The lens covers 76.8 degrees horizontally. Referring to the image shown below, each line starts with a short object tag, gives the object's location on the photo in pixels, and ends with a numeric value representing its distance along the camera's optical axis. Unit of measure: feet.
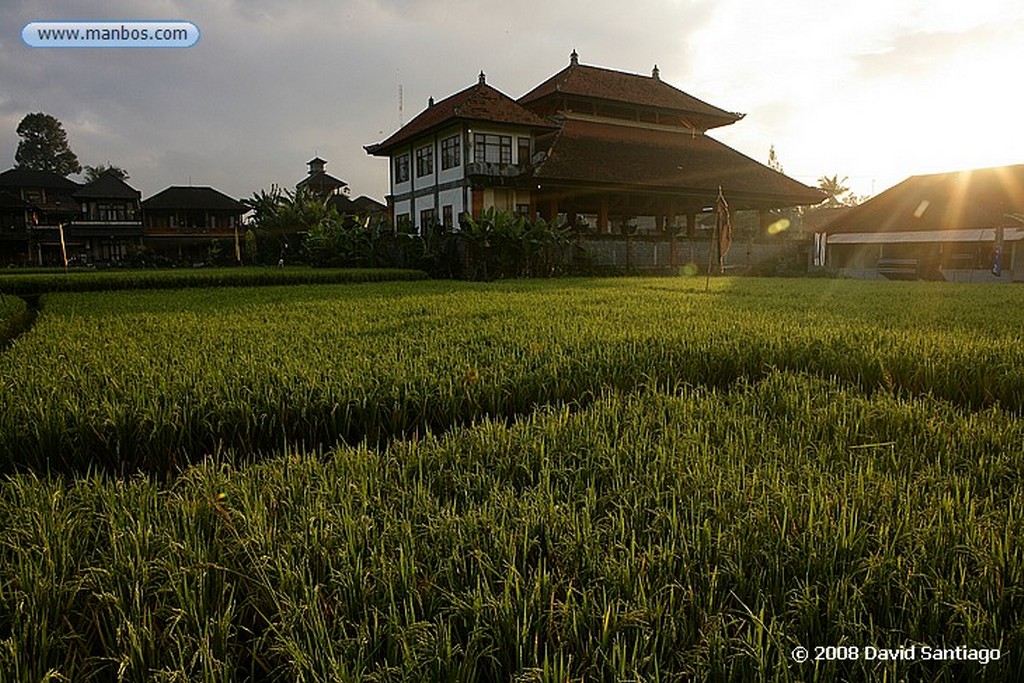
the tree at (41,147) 226.99
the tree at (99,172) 221.46
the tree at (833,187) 209.87
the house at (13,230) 130.72
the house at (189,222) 139.85
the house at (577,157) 70.64
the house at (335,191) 151.43
